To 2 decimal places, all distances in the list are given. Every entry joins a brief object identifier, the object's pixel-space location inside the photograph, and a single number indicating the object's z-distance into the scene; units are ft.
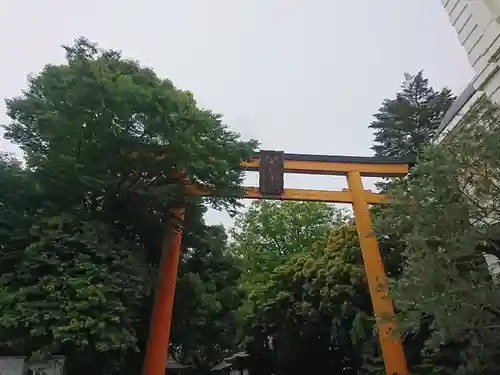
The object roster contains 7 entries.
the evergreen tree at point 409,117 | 57.11
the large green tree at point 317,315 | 32.71
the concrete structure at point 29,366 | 18.49
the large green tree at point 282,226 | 62.23
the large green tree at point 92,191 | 20.79
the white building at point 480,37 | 19.72
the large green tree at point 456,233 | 16.19
